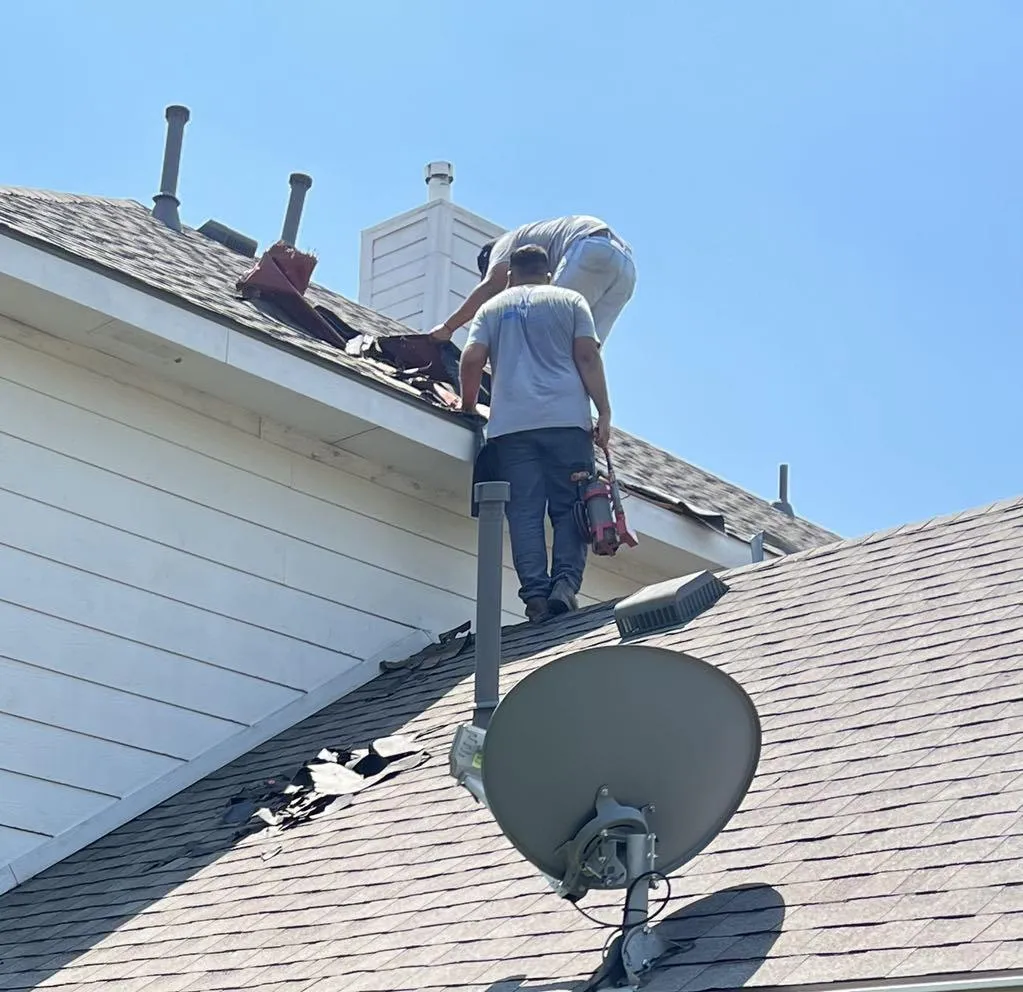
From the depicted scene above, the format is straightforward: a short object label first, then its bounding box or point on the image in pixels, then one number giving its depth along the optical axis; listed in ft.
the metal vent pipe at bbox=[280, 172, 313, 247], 44.34
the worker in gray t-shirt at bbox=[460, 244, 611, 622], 28.19
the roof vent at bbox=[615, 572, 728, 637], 24.20
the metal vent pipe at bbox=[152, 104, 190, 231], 38.45
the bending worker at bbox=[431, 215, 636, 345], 32.04
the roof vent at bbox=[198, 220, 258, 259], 40.16
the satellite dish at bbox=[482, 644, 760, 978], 14.76
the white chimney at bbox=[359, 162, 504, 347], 43.62
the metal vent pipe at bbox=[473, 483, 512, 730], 18.83
